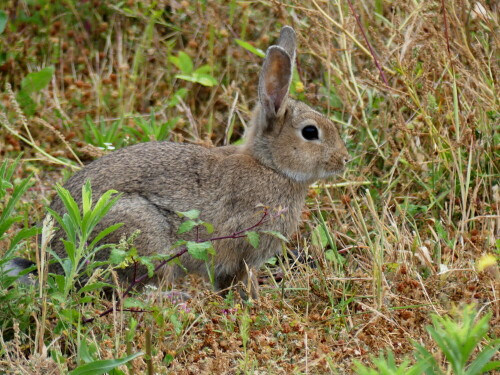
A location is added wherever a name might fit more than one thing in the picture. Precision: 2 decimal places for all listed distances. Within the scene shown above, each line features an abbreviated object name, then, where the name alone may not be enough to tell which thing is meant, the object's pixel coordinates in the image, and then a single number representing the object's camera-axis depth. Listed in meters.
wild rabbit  9.37
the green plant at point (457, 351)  5.47
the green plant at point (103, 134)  12.01
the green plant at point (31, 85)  12.92
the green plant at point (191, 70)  12.84
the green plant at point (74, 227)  7.12
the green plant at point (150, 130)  11.69
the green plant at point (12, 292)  7.59
